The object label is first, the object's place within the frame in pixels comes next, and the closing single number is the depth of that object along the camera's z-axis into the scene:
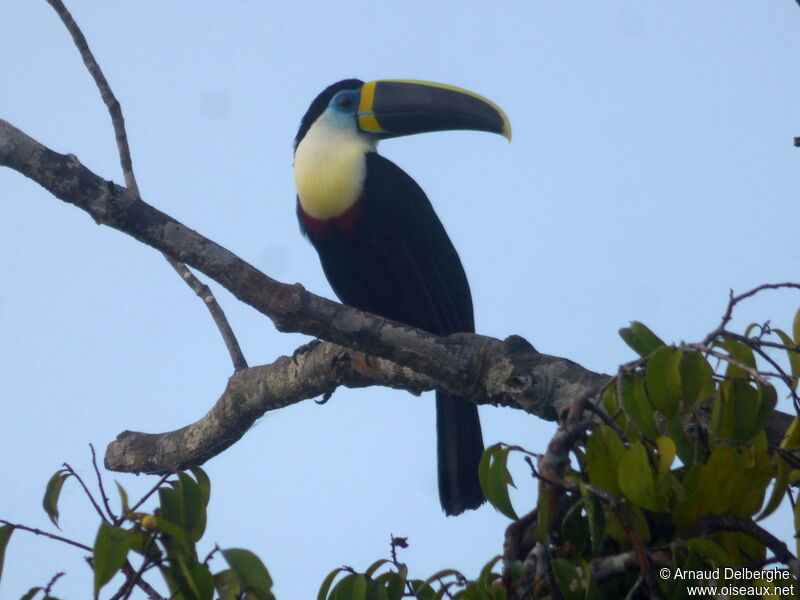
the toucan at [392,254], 13.16
